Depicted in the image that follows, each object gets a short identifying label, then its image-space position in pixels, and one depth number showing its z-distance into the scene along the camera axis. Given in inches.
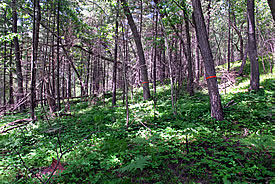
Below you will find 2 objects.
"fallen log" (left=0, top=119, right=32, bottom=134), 237.2
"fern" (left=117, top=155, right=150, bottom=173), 90.4
